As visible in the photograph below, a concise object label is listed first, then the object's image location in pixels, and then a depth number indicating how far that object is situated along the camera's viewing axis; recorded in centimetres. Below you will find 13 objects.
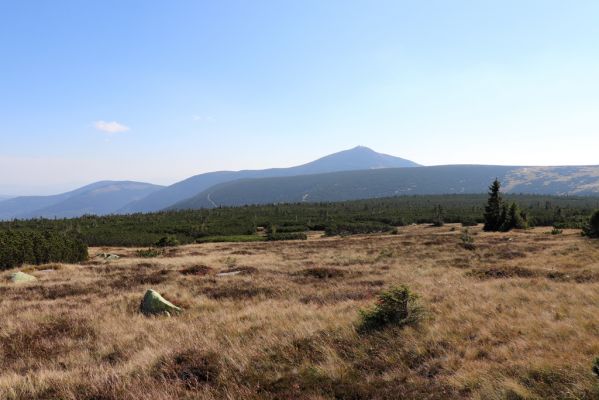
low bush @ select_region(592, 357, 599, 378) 543
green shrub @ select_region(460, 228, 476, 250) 3492
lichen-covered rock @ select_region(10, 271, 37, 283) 2220
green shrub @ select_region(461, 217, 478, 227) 9750
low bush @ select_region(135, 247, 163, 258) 4225
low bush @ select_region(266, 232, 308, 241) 8831
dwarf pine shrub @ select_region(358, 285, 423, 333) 947
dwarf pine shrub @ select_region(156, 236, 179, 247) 7219
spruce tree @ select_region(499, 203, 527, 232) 6384
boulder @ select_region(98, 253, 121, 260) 3995
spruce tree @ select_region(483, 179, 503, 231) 6650
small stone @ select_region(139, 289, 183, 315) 1362
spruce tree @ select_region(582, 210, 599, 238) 3872
